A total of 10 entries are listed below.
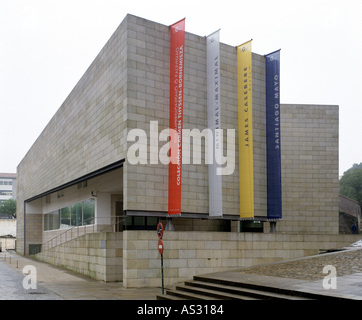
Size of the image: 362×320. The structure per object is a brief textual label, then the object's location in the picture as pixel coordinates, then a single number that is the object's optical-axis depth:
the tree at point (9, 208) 113.37
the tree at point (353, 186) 66.31
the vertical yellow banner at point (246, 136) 23.66
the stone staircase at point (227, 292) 12.82
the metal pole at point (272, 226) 25.09
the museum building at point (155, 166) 20.83
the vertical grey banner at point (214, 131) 22.66
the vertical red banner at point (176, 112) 21.41
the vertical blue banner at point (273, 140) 24.73
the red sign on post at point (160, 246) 15.97
